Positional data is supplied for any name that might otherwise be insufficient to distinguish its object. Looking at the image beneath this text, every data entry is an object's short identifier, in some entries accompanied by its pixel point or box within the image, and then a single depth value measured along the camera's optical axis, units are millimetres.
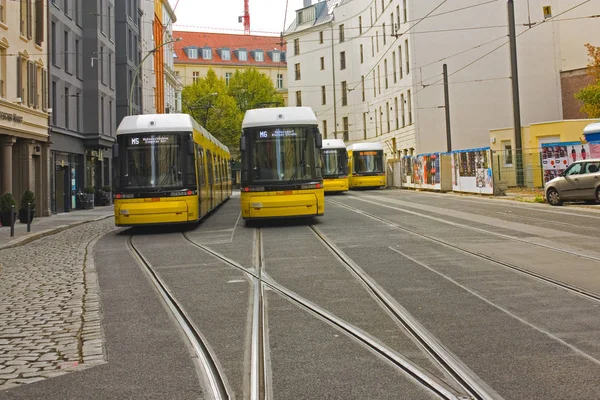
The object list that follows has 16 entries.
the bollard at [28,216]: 20002
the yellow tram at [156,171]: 16875
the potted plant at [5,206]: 21828
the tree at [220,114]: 69125
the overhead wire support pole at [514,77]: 31594
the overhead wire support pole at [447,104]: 41566
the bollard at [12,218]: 18578
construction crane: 113650
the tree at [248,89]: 76062
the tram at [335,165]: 39375
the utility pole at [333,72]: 74825
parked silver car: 22719
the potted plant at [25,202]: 23172
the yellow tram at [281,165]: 17250
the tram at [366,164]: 45091
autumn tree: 38750
